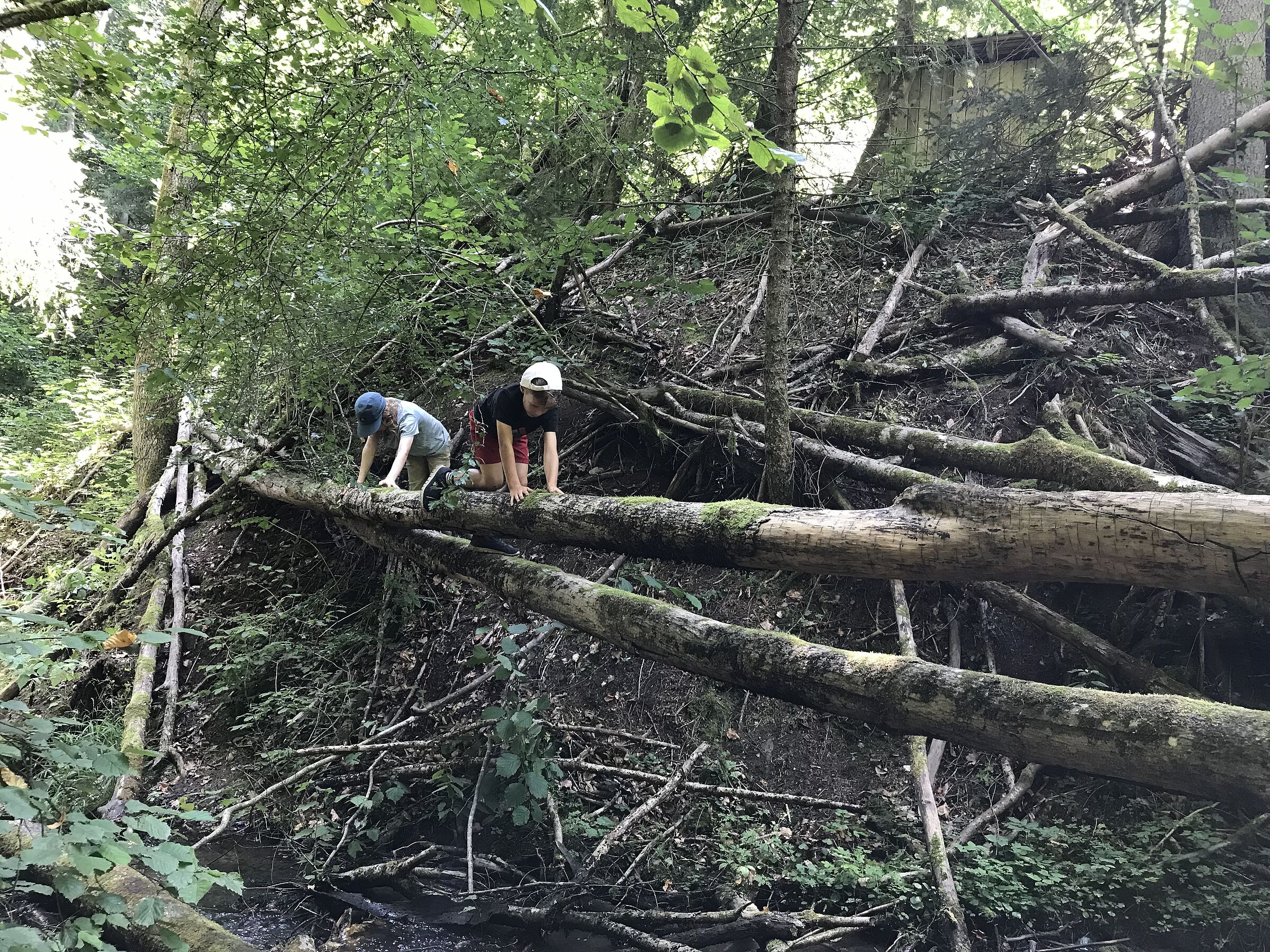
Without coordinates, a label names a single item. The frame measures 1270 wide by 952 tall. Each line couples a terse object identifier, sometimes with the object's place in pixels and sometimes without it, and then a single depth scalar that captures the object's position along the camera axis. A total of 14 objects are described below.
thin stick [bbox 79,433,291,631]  6.56
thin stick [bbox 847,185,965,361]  6.99
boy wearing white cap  4.38
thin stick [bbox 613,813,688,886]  4.18
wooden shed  8.22
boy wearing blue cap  5.61
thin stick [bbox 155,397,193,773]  5.75
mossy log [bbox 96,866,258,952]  2.95
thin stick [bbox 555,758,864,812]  4.45
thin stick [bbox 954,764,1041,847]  4.16
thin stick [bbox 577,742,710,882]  4.29
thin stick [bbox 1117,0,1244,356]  5.97
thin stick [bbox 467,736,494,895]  4.21
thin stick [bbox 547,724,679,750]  4.98
